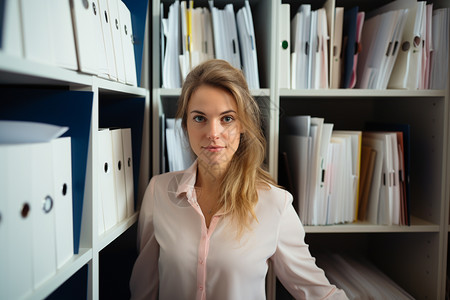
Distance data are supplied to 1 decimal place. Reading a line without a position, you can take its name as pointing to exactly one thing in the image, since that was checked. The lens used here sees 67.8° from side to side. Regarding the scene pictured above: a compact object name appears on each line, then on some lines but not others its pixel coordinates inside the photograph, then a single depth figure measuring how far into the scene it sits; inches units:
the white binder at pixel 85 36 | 31.2
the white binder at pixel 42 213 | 26.1
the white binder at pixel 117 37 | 41.2
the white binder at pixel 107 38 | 38.3
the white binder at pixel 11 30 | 22.2
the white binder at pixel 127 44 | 44.6
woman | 42.3
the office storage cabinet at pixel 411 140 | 51.5
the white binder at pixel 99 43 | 35.6
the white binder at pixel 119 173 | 42.4
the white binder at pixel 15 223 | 22.9
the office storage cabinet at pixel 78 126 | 31.4
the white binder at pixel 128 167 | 45.8
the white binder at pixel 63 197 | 29.2
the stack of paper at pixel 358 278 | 54.1
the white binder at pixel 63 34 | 28.1
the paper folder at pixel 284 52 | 51.9
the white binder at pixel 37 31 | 24.1
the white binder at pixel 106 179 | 38.2
